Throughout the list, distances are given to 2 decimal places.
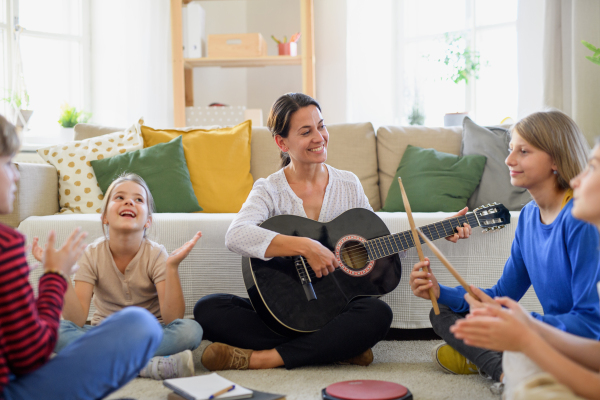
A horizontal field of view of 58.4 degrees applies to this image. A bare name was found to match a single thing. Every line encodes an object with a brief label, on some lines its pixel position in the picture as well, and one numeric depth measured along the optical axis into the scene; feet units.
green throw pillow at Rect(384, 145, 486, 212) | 7.35
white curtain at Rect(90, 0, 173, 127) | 12.40
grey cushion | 7.31
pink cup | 12.15
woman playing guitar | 5.01
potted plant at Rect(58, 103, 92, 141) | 11.03
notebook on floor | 3.79
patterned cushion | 7.52
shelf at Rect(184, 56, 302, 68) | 11.82
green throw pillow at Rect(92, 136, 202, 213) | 7.45
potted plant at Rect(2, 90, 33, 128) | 11.15
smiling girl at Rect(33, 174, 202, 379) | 4.97
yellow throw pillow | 7.87
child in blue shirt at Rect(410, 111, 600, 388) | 3.83
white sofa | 5.90
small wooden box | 11.76
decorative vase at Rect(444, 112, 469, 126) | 10.20
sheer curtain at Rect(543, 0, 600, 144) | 9.18
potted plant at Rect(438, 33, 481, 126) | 11.48
